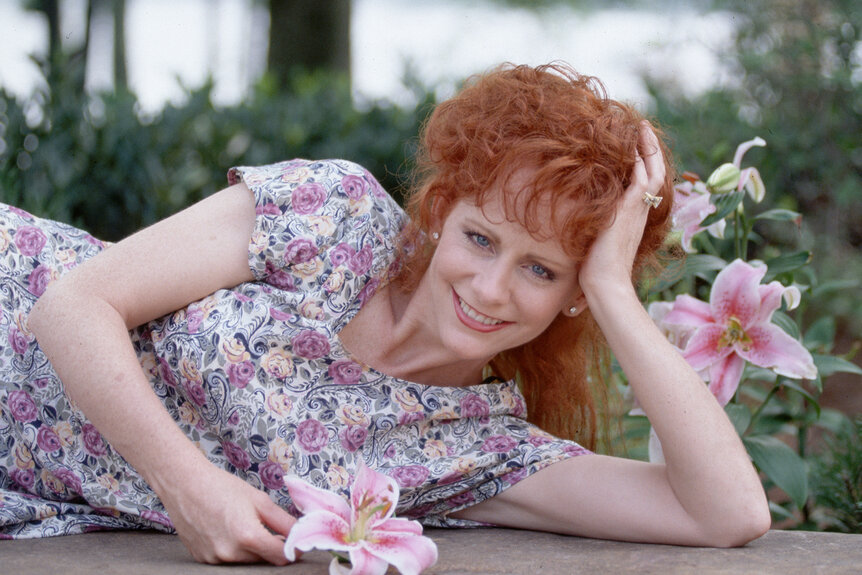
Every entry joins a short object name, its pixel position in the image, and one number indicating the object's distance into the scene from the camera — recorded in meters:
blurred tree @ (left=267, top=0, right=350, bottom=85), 6.79
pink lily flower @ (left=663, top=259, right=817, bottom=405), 2.43
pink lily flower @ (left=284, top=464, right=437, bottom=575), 1.63
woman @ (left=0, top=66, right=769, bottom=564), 2.05
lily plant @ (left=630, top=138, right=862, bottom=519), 2.44
